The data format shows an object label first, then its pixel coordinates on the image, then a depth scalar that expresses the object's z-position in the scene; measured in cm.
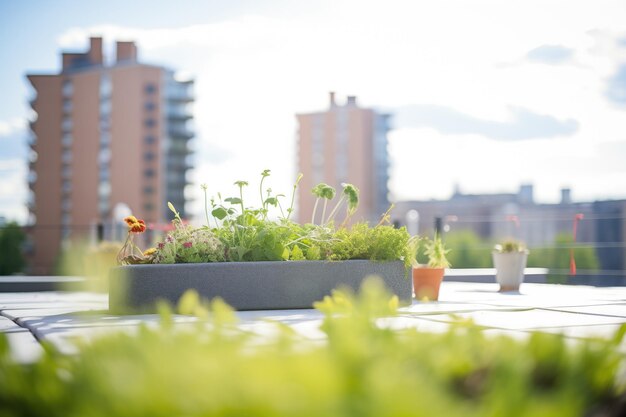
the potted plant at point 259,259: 536
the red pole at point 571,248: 1031
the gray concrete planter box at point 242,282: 532
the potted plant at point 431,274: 662
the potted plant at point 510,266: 816
